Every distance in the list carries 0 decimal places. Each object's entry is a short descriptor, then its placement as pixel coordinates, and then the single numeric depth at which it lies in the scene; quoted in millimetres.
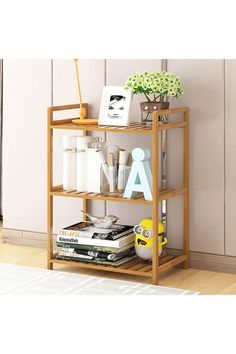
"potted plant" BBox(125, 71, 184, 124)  4348
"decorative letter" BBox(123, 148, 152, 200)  4339
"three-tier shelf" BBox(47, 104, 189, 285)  4264
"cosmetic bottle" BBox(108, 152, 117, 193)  4560
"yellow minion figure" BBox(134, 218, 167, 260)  4531
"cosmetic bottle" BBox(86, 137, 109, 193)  4598
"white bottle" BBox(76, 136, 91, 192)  4682
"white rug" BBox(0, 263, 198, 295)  4217
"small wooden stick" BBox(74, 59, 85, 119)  4787
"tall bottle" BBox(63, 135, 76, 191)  4749
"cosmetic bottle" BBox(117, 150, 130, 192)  4531
